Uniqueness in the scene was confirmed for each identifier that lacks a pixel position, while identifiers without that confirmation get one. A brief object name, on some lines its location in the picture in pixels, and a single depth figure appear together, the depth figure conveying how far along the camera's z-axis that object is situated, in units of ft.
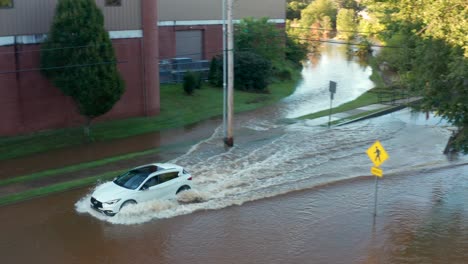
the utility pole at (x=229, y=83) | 81.87
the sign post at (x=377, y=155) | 57.77
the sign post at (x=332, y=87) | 100.20
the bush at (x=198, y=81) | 123.32
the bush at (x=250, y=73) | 131.13
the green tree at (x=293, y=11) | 307.37
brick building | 83.15
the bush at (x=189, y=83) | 117.91
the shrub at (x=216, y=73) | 130.00
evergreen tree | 82.48
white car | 58.29
